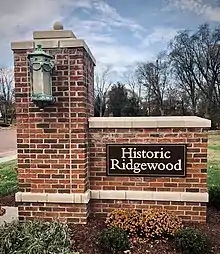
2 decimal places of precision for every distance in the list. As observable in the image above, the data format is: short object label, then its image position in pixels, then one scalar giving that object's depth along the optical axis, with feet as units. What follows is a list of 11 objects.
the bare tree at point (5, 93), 104.63
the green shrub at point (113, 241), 7.26
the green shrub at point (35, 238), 6.94
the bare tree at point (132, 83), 95.45
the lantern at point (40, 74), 8.11
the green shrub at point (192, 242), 7.09
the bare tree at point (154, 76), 90.74
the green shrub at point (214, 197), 10.99
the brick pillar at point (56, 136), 8.79
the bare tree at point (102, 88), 87.32
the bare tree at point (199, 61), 83.71
